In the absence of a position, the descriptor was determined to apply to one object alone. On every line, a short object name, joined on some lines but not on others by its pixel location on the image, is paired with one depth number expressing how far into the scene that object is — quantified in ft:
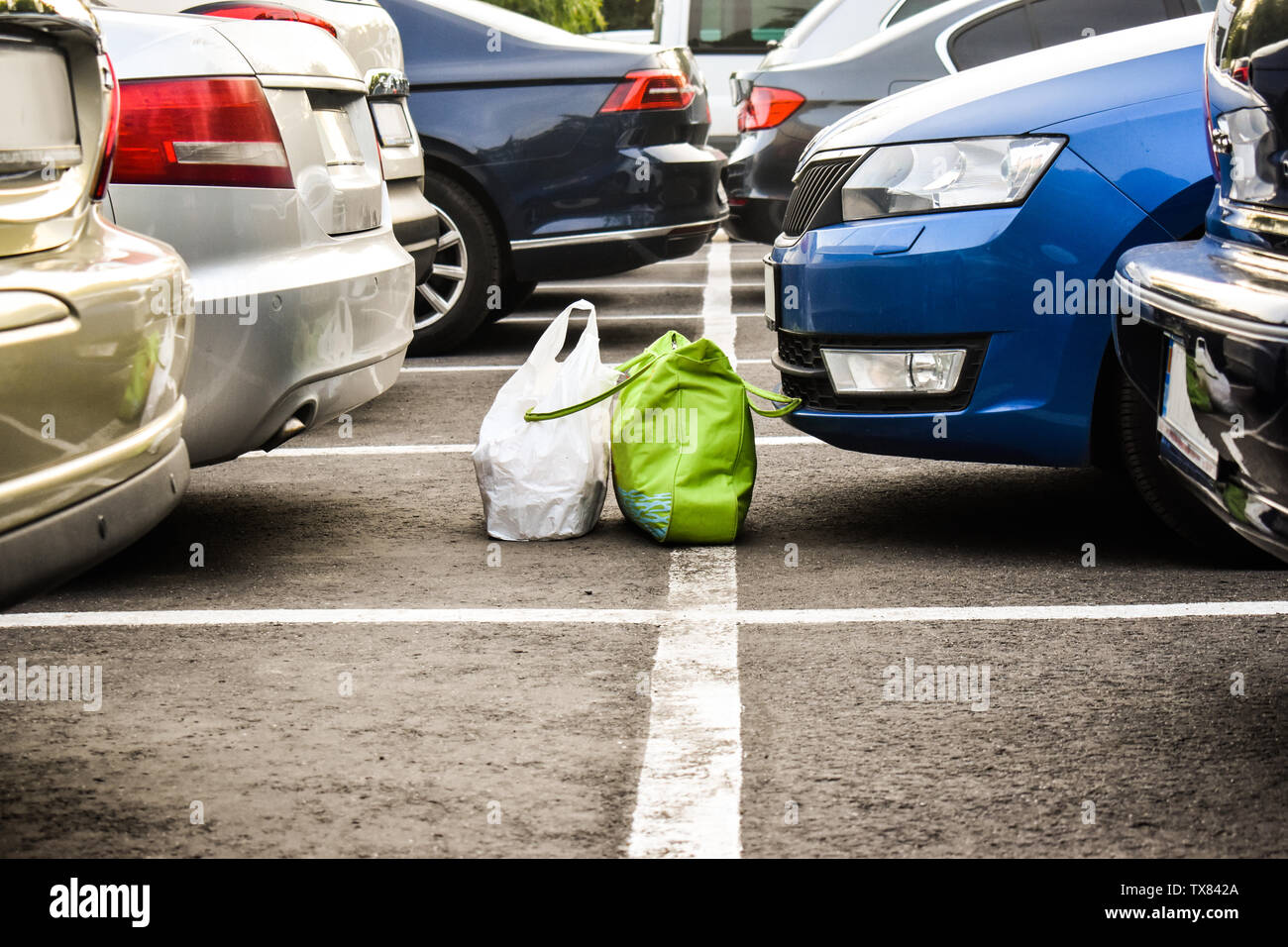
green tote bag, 14.28
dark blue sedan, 25.12
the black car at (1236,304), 8.22
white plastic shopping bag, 14.66
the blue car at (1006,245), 12.87
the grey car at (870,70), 25.43
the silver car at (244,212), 12.87
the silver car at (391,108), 20.48
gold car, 7.55
